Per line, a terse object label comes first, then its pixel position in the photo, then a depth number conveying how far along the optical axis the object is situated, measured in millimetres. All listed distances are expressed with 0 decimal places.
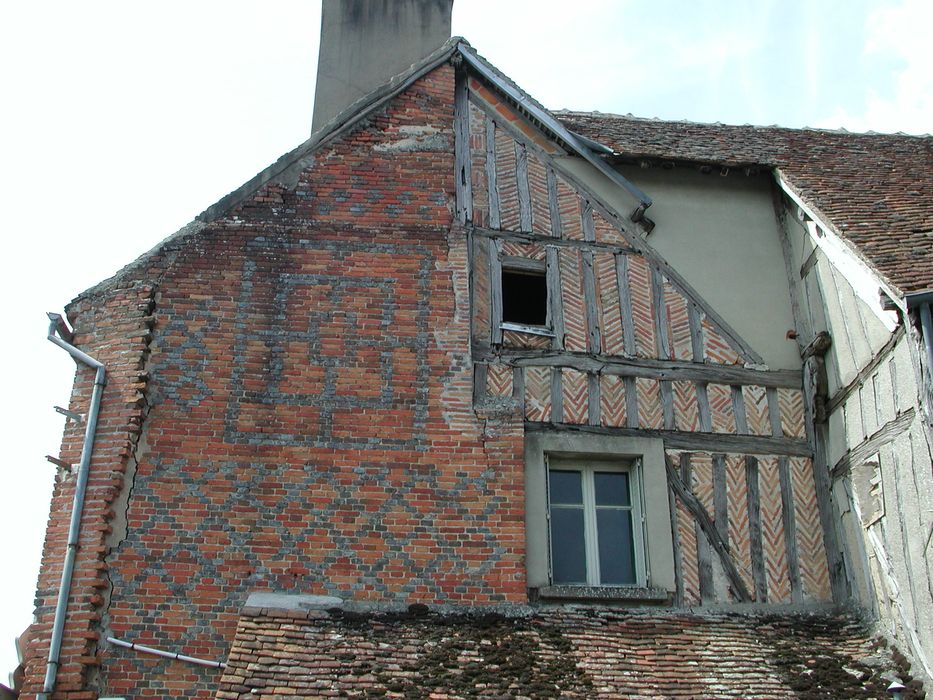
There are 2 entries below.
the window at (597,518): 9492
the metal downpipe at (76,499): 8414
